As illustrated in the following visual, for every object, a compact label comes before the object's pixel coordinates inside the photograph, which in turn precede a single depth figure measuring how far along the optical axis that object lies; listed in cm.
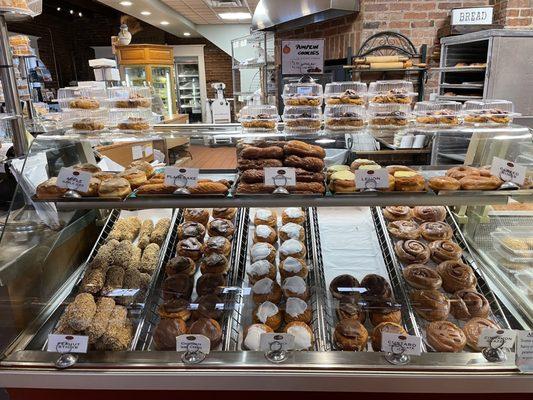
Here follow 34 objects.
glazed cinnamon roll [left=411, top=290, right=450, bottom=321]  159
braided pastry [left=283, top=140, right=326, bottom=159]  161
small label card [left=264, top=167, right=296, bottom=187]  150
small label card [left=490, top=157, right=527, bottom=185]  147
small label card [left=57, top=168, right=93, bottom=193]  150
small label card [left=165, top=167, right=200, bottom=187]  150
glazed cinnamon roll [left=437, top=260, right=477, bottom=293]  171
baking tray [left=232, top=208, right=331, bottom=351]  154
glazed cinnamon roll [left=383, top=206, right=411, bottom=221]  213
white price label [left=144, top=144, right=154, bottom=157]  201
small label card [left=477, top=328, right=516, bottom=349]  139
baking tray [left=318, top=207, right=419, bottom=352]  168
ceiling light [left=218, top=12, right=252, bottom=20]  976
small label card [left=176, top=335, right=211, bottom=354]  142
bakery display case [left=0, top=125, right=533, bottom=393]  136
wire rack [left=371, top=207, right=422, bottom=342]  158
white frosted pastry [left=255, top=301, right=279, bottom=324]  158
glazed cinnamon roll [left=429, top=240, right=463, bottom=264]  186
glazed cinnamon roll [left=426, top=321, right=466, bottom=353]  142
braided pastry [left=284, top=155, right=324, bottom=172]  156
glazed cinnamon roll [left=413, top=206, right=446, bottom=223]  212
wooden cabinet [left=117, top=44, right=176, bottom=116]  969
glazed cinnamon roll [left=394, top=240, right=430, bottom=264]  187
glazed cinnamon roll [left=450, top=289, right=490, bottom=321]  160
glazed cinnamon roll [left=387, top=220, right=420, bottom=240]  200
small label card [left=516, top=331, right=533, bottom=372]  133
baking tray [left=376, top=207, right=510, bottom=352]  158
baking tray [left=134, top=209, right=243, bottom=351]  152
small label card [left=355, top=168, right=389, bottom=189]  147
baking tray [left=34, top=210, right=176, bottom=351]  154
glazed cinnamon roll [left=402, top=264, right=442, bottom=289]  171
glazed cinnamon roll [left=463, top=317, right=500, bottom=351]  144
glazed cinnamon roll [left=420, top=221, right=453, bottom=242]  199
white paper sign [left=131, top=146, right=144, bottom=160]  195
